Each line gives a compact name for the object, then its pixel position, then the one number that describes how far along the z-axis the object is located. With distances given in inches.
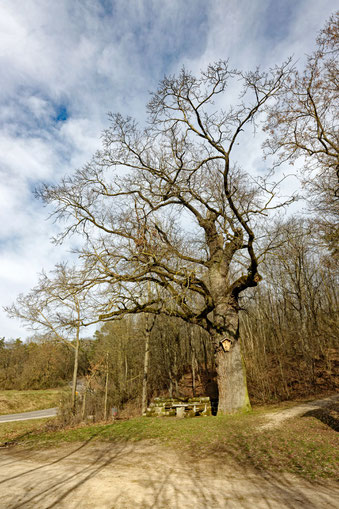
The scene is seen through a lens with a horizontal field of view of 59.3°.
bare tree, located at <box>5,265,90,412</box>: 378.6
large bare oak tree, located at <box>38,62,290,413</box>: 395.2
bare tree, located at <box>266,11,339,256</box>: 322.7
